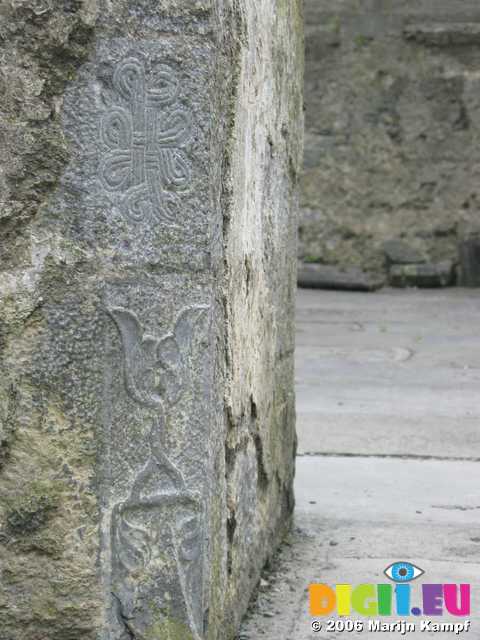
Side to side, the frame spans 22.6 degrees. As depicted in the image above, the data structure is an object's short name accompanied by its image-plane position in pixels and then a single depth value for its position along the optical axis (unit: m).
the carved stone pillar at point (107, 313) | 1.63
